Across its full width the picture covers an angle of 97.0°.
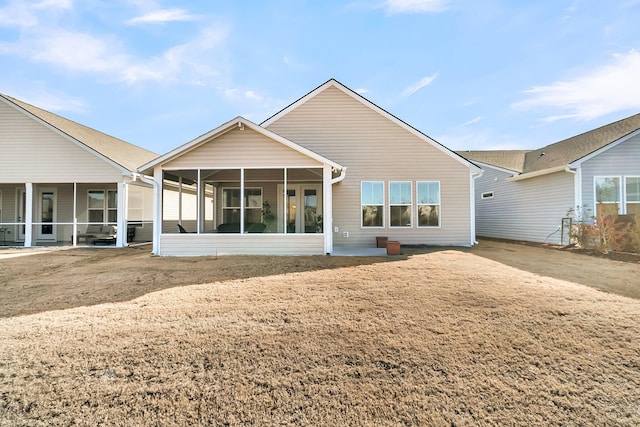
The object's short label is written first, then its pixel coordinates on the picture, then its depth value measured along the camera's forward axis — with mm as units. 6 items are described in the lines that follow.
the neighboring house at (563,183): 11531
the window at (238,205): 12953
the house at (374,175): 11453
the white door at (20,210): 13532
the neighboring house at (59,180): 11797
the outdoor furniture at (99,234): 12453
